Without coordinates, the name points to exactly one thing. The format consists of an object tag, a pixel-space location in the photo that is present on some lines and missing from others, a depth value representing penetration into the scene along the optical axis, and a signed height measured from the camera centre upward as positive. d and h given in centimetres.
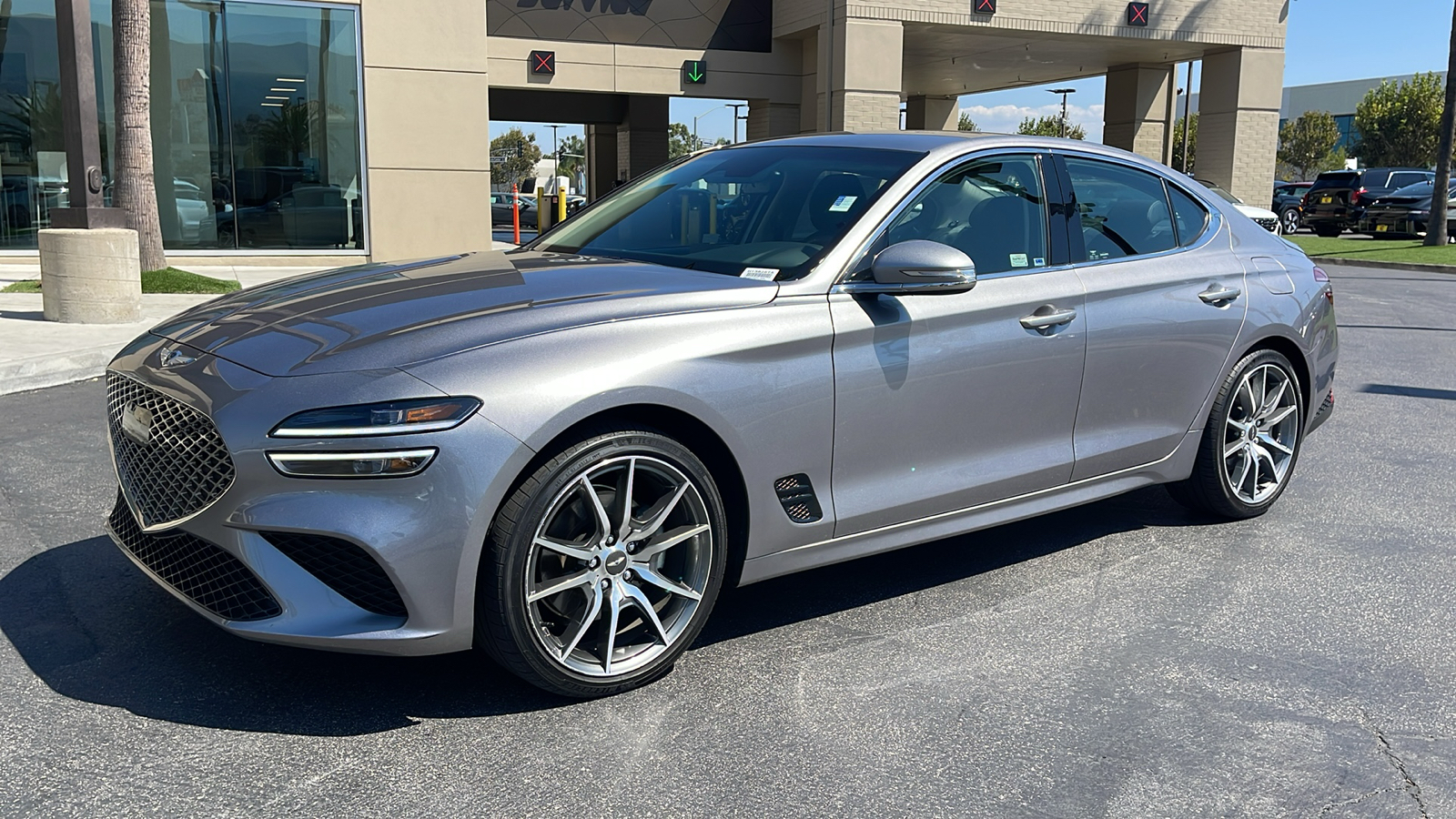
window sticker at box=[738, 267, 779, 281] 400 -25
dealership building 1780 +118
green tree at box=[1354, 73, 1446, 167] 6388 +423
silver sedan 321 -60
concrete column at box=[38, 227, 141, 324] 1084 -81
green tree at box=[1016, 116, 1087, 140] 8656 +496
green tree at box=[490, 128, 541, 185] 11179 +306
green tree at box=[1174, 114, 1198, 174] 7238 +387
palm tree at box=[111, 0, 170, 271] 1419 +64
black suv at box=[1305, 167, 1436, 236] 3425 +30
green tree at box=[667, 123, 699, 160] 10256 +452
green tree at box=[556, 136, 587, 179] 10494 +293
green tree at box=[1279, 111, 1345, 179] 7525 +372
